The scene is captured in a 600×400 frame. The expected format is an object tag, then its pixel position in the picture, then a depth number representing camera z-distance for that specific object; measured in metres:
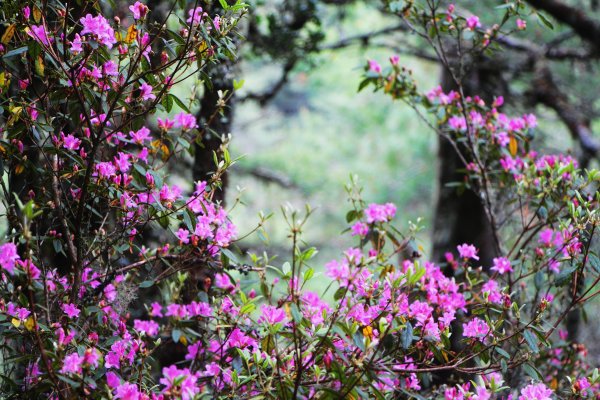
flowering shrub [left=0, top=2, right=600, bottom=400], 2.56
